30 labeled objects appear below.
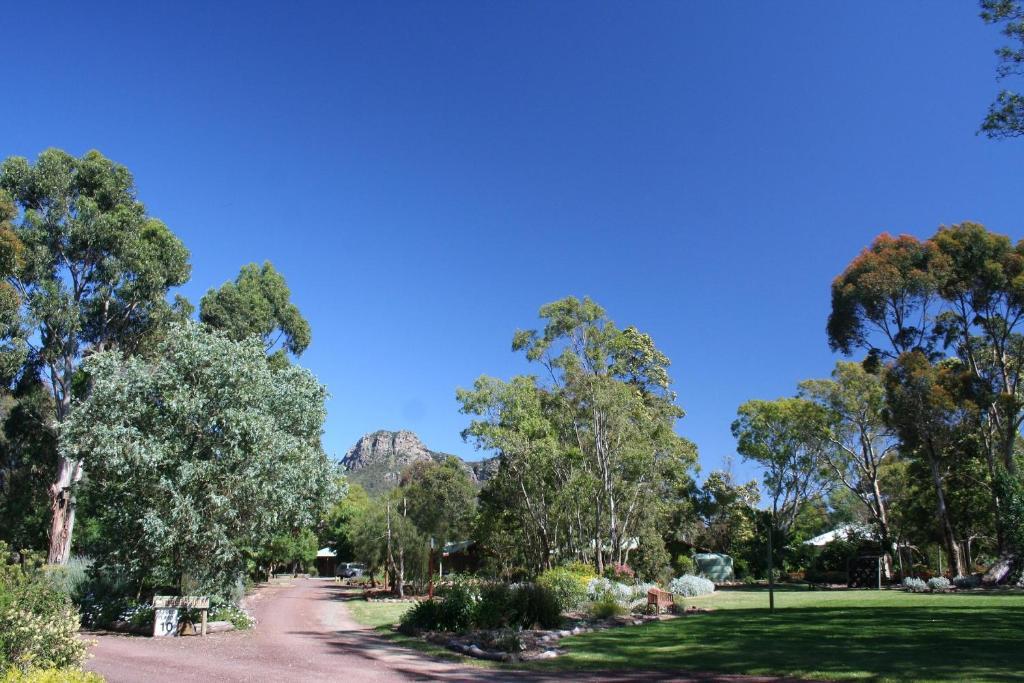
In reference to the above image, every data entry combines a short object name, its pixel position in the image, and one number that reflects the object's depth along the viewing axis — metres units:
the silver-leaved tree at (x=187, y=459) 15.31
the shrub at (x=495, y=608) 14.91
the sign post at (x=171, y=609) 15.04
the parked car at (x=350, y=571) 60.29
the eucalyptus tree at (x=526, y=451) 24.80
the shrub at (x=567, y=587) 18.11
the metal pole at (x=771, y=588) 19.16
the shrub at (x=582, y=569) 21.39
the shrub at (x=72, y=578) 15.40
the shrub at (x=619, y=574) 23.23
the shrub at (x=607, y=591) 18.99
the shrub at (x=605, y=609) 17.36
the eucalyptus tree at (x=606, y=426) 26.47
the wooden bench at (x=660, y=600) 19.20
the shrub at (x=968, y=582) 26.52
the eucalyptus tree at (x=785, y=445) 41.25
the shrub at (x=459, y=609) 15.09
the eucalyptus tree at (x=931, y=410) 28.52
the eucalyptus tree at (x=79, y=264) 23.45
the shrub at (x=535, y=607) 15.35
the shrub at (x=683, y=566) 37.28
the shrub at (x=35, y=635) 7.32
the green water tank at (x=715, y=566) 44.56
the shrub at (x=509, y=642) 12.26
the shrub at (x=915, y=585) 27.00
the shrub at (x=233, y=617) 16.83
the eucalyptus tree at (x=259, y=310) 30.53
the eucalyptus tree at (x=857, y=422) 38.38
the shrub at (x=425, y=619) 15.77
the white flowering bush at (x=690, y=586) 27.41
